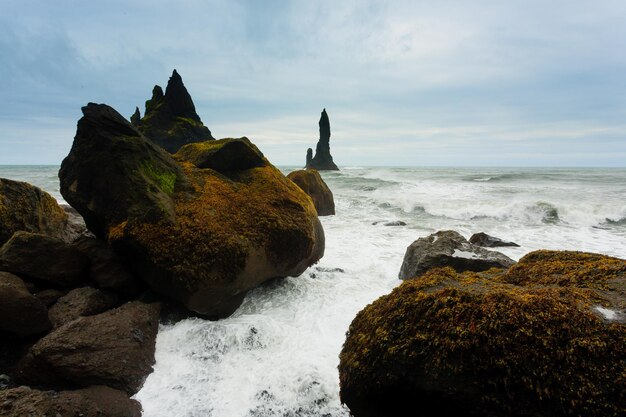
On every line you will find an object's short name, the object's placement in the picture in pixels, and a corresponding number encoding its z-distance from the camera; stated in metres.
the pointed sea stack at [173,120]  45.78
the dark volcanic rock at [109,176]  6.86
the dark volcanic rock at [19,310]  4.93
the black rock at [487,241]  12.06
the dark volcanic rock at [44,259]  5.91
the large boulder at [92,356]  4.46
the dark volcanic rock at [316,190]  19.59
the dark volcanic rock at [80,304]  5.59
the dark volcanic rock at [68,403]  3.56
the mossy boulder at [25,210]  6.98
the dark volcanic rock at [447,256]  7.60
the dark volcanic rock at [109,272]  6.54
